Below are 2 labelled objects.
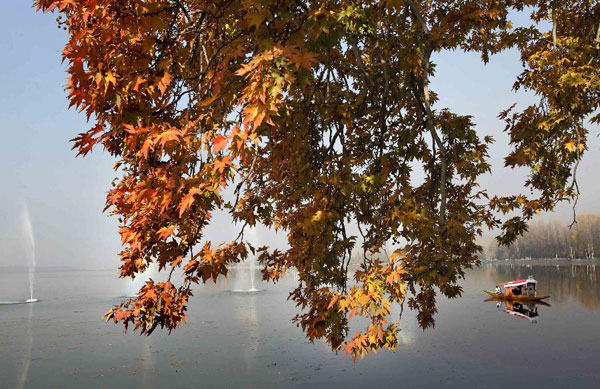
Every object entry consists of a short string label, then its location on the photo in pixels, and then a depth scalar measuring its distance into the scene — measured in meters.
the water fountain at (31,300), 45.55
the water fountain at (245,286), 50.79
